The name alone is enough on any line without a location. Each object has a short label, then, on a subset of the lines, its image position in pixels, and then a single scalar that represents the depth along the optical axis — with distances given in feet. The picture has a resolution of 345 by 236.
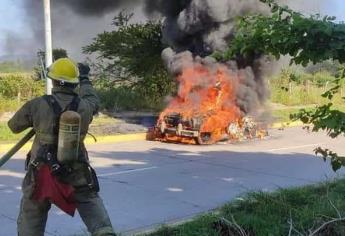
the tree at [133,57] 63.67
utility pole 41.78
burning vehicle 42.09
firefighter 11.81
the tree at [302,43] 11.06
